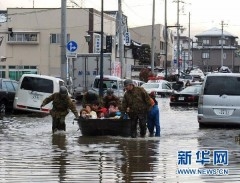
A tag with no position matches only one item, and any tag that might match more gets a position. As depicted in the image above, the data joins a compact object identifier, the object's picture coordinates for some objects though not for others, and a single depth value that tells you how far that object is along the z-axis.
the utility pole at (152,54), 64.27
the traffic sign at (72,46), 33.16
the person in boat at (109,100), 19.30
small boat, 17.44
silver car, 21.03
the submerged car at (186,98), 36.25
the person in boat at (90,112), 17.89
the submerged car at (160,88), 50.09
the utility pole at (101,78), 36.50
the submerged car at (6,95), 28.84
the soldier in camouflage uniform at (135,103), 17.58
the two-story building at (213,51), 137.62
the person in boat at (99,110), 18.44
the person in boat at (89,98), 18.62
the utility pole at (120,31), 49.72
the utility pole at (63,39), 33.81
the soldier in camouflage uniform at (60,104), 18.61
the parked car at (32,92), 28.52
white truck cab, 40.22
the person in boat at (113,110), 18.41
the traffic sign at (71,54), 33.50
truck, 43.81
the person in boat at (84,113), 17.81
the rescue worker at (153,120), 18.53
